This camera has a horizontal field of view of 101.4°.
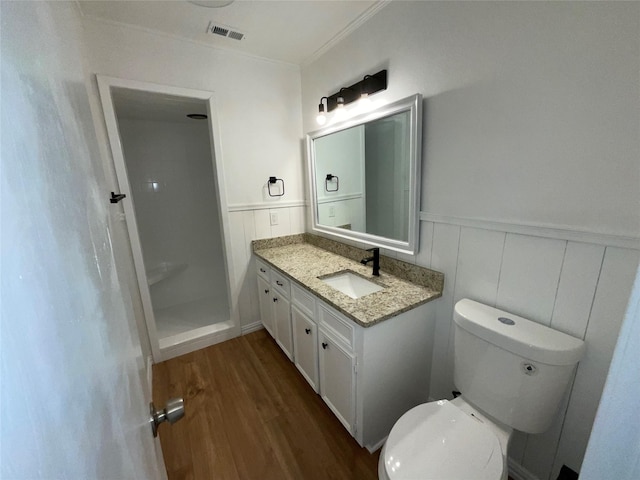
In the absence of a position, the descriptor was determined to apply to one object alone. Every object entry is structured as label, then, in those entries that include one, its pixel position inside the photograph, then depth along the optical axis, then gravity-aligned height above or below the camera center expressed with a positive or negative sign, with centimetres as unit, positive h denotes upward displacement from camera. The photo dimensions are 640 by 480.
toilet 91 -90
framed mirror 145 +3
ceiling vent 167 +97
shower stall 247 -40
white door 19 -10
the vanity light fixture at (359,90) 152 +55
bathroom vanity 125 -83
